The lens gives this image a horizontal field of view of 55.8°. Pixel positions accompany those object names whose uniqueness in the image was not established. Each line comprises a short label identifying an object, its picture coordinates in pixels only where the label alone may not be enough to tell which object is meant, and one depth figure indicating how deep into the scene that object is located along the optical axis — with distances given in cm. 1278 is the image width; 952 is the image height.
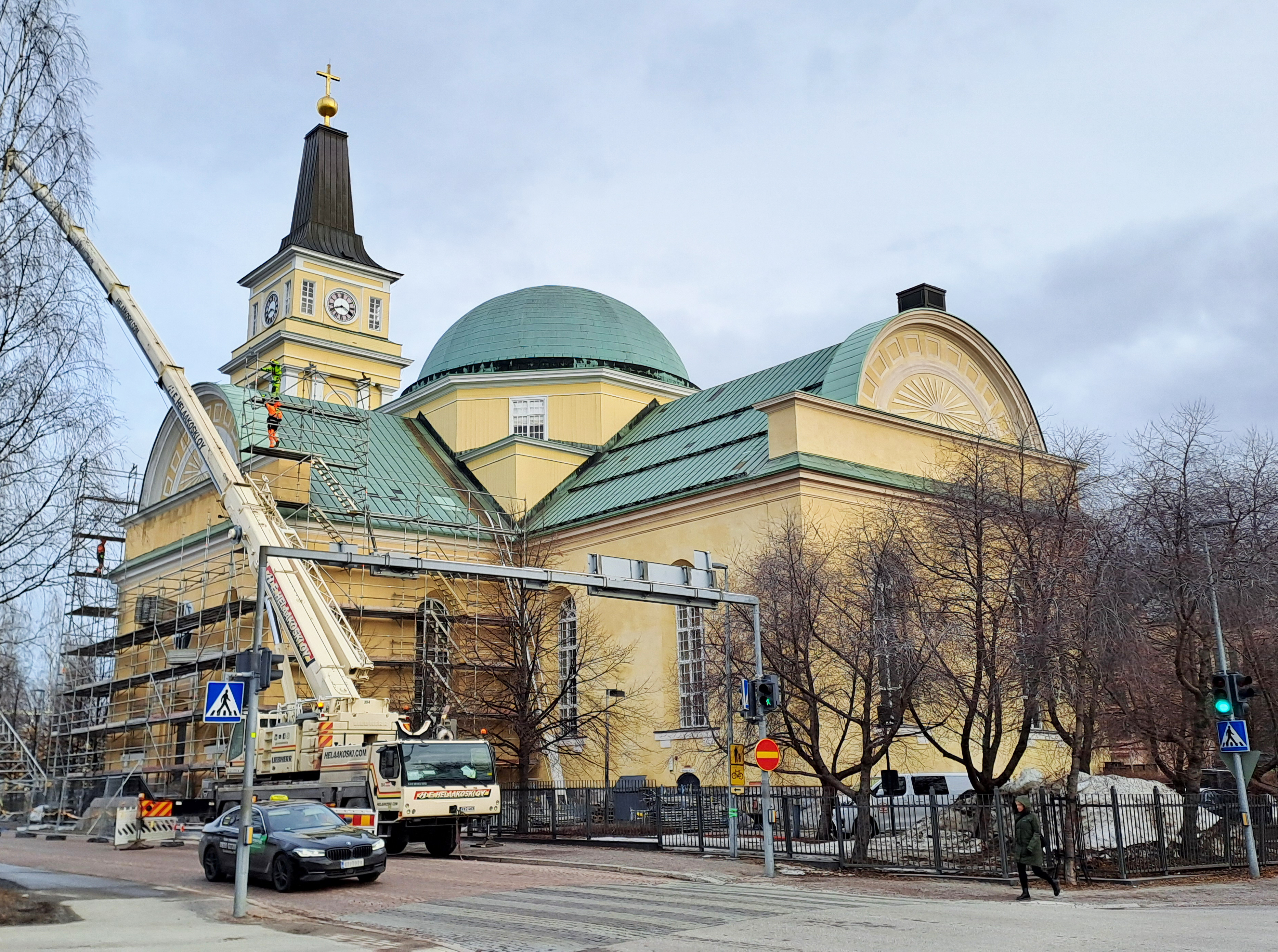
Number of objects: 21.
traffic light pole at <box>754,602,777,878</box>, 2083
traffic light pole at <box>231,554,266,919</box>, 1547
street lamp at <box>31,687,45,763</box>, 6738
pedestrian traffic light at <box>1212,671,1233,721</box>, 1983
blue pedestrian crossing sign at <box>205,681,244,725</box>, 1609
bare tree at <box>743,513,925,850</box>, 2369
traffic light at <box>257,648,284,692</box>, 1625
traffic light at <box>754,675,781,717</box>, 2102
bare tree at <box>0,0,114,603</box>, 1515
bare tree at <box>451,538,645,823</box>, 3850
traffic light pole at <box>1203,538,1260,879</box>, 2047
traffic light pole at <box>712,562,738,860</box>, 2386
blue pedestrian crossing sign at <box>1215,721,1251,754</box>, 2042
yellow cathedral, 3772
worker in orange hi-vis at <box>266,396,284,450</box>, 3850
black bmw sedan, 1833
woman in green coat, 1792
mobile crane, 2438
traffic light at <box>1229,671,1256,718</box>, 1984
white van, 2255
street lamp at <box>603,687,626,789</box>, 3525
